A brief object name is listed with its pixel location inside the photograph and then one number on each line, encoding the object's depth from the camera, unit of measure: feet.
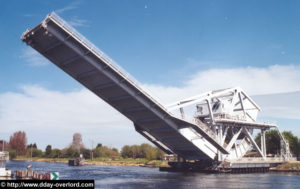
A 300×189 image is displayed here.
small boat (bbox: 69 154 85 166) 250.08
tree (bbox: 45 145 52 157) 406.66
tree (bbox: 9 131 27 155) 430.20
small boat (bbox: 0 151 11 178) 101.65
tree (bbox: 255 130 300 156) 213.66
